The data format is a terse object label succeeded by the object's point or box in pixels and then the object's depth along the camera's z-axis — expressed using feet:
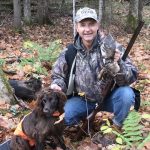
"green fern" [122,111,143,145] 12.95
